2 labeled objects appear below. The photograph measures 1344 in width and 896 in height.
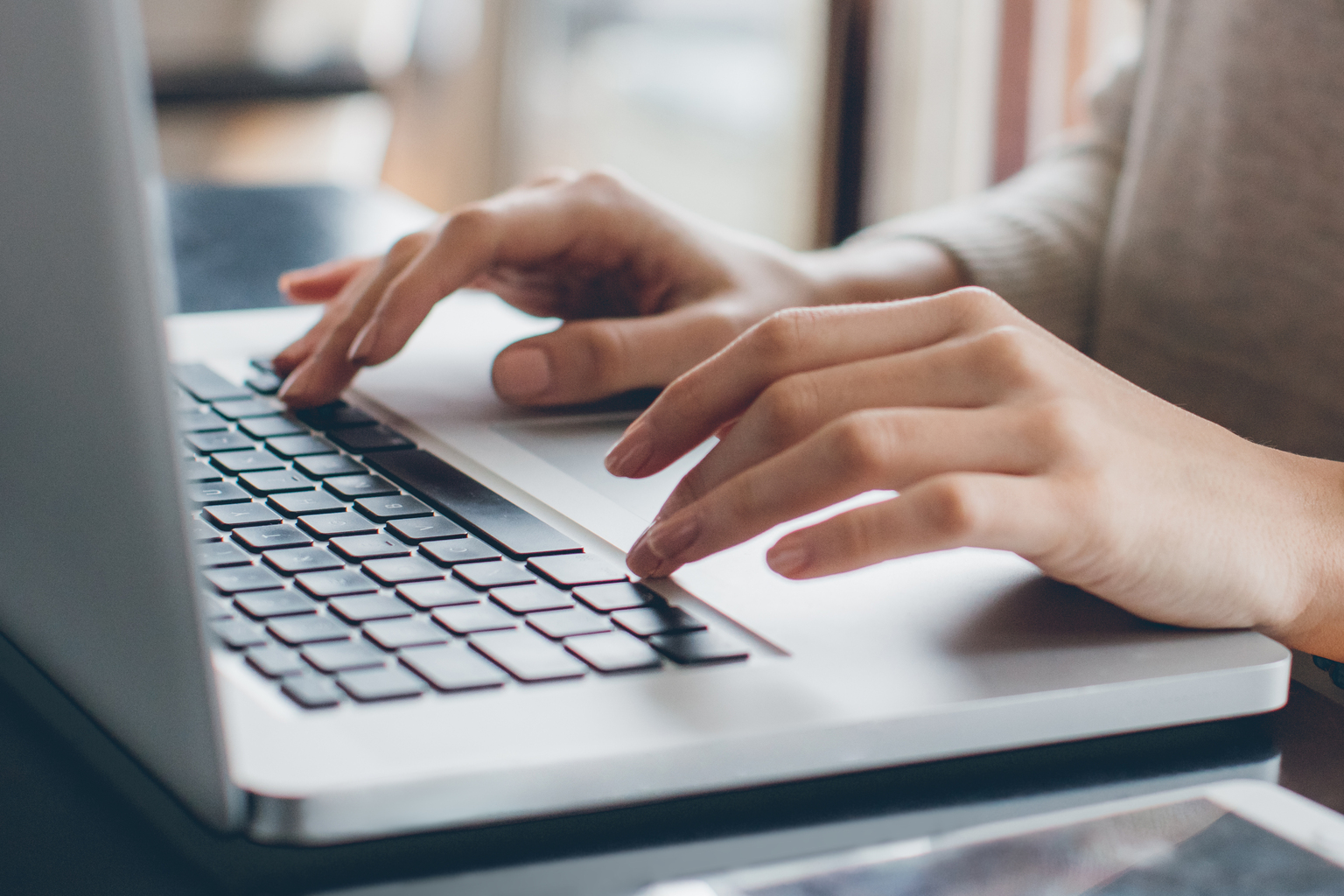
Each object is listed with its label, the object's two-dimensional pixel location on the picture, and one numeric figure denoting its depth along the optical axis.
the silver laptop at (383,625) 0.52
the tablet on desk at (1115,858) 0.55
